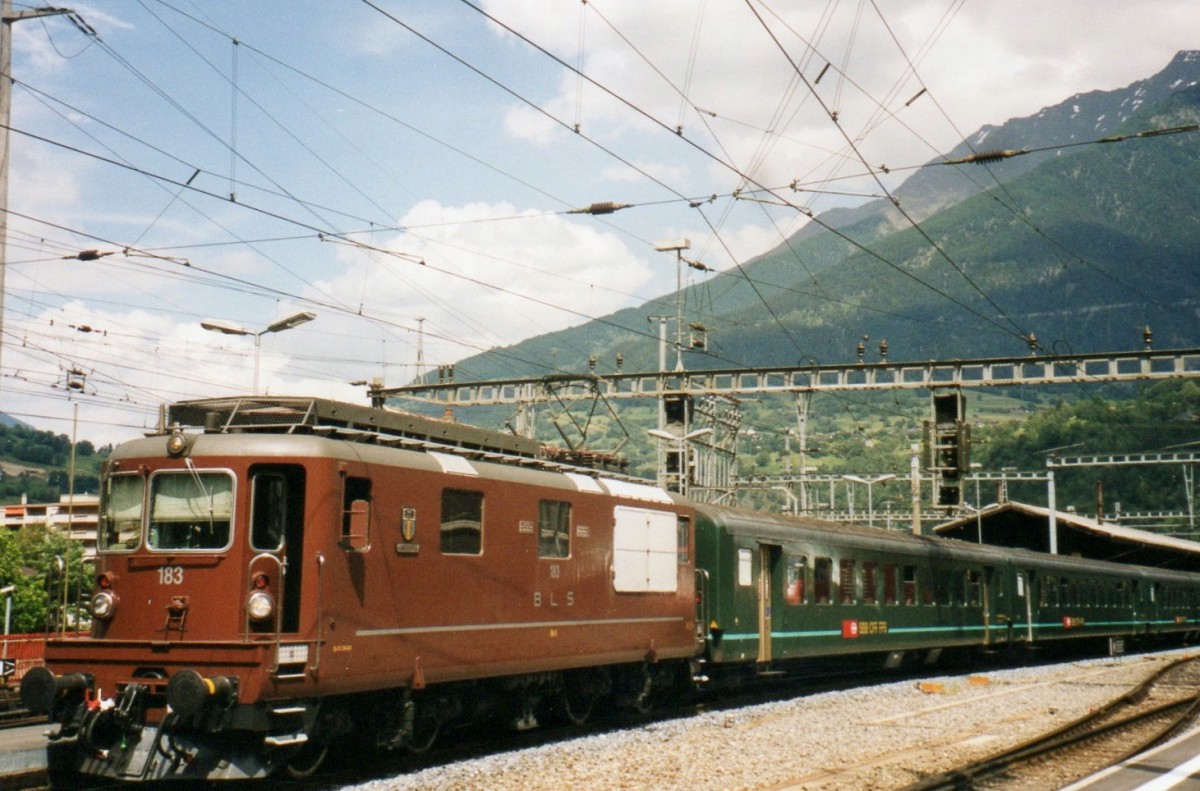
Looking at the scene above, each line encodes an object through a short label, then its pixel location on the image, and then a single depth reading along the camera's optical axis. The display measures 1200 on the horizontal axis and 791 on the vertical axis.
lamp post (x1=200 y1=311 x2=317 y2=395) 23.36
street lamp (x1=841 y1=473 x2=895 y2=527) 43.76
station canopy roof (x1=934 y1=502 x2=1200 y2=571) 49.97
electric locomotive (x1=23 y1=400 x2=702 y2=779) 10.66
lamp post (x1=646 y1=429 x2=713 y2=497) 33.58
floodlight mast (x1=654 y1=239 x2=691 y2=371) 46.31
